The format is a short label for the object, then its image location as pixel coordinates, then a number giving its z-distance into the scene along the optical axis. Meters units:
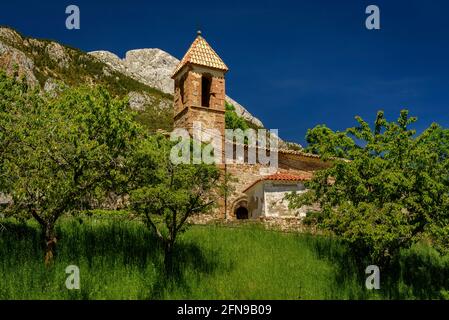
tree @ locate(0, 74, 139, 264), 13.69
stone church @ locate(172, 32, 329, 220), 31.23
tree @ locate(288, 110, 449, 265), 15.78
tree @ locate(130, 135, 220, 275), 14.74
